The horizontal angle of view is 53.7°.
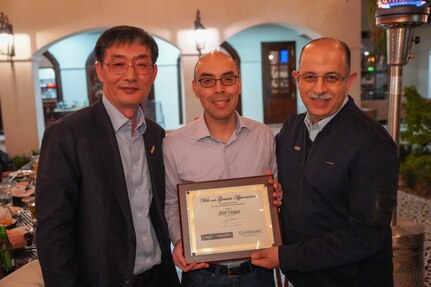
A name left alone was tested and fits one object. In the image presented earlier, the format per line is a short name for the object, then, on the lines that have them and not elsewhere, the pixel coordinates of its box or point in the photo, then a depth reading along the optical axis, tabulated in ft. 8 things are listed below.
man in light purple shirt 6.72
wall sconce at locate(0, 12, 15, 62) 24.77
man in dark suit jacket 5.23
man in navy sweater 5.62
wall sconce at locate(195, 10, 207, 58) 25.30
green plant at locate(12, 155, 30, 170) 25.05
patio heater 9.95
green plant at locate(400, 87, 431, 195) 22.74
